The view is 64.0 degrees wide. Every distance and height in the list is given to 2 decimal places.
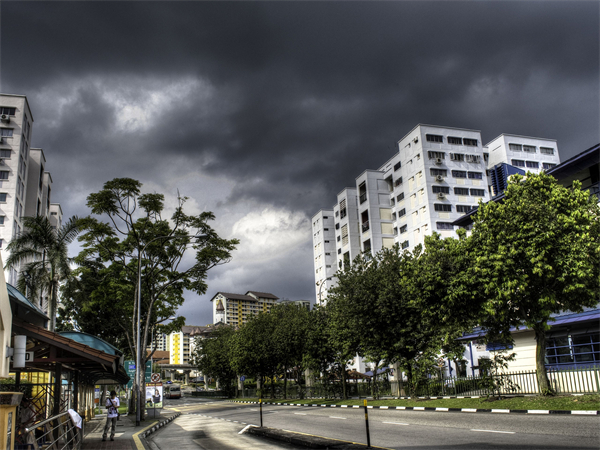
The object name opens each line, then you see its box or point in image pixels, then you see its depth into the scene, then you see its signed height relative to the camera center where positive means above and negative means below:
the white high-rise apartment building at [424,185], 65.44 +21.42
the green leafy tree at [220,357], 71.12 -1.76
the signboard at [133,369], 30.55 -1.29
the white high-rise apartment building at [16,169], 61.28 +25.43
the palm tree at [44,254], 30.11 +6.22
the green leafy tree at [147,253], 28.61 +5.85
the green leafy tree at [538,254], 17.80 +2.74
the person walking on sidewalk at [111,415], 17.31 -2.26
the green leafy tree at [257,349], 47.66 -0.52
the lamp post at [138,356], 23.84 -0.33
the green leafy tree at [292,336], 42.94 +0.50
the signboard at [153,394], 30.89 -2.82
